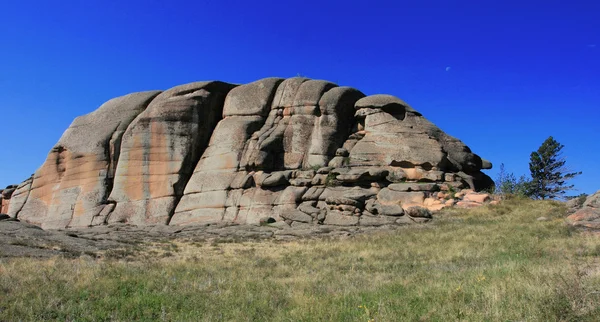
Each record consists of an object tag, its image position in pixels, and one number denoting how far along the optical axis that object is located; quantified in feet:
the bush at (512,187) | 110.05
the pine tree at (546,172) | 150.10
